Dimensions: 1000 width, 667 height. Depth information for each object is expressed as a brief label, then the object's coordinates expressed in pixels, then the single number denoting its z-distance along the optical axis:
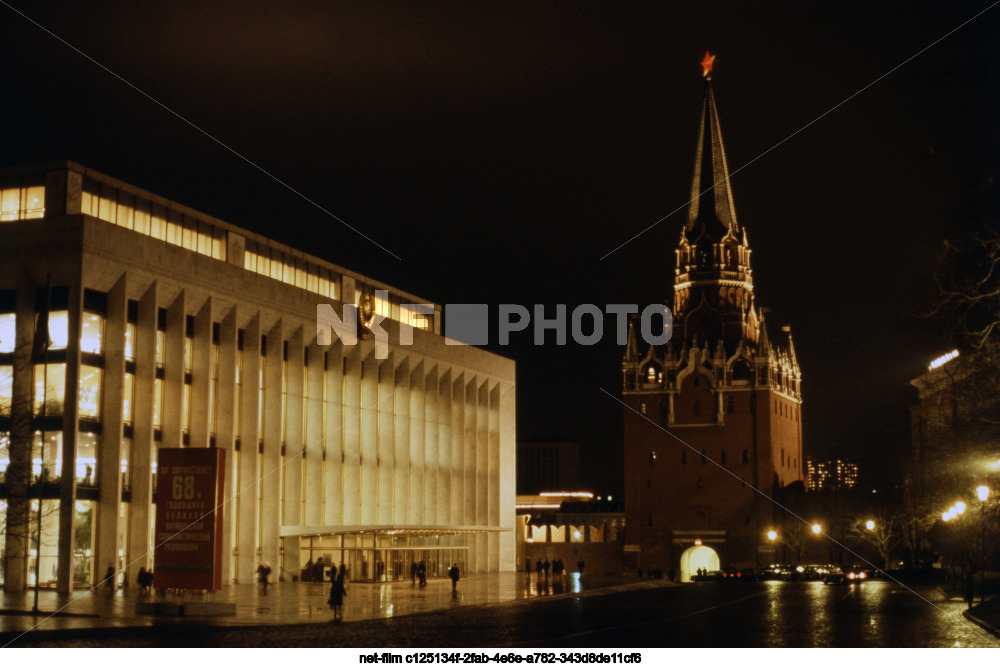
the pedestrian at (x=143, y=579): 44.03
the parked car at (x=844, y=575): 68.25
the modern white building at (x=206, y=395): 49.16
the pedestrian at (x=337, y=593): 32.50
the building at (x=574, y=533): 124.31
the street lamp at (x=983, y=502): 32.94
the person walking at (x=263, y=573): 50.84
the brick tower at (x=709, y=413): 119.50
